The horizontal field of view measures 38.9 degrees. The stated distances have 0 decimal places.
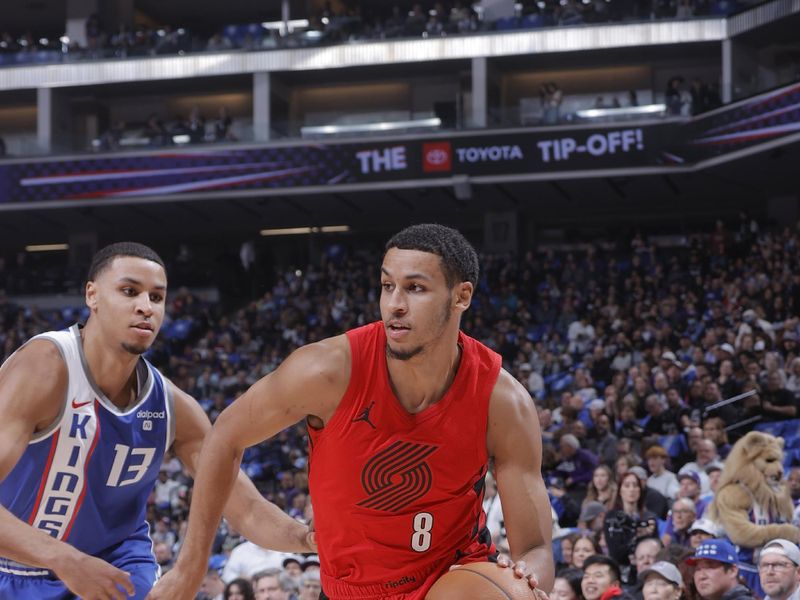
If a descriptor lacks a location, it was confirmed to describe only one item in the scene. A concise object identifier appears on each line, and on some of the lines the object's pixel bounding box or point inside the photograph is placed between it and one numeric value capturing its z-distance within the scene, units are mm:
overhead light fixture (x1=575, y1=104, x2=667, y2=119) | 24172
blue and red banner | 22766
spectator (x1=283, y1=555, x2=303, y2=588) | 9969
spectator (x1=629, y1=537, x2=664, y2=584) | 8266
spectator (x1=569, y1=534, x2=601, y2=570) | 8867
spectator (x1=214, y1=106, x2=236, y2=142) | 27203
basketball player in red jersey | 3945
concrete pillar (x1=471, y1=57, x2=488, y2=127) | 27672
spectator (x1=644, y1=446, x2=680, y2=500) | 10867
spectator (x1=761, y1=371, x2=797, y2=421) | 12938
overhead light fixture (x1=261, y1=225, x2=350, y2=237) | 30906
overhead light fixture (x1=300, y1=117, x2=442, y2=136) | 25750
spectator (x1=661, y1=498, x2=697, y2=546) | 9047
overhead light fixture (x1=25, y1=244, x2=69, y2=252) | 33188
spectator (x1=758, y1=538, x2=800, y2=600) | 6891
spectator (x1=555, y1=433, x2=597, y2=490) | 12508
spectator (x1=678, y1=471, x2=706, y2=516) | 9875
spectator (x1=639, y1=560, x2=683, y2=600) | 6977
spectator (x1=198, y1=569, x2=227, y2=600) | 10027
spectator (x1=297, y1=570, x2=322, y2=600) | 8969
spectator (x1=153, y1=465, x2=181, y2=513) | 16300
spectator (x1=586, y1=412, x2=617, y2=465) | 12688
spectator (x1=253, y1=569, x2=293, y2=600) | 8672
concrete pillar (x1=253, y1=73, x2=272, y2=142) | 29453
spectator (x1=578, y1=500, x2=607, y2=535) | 10084
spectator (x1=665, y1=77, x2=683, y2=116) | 23922
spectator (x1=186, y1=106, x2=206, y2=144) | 27359
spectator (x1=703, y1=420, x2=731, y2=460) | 11672
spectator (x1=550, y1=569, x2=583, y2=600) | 7847
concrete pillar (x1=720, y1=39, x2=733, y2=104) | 25823
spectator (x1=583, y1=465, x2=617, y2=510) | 10389
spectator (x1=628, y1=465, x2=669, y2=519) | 9984
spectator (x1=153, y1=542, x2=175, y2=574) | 11828
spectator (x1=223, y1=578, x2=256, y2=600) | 8438
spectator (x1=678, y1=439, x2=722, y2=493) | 11023
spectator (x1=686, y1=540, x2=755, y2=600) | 7094
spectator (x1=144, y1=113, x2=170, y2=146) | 27500
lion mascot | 8234
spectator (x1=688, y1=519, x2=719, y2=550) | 8148
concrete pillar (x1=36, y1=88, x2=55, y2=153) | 30672
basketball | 3713
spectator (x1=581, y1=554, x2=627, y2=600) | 7719
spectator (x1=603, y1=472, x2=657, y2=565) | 9062
